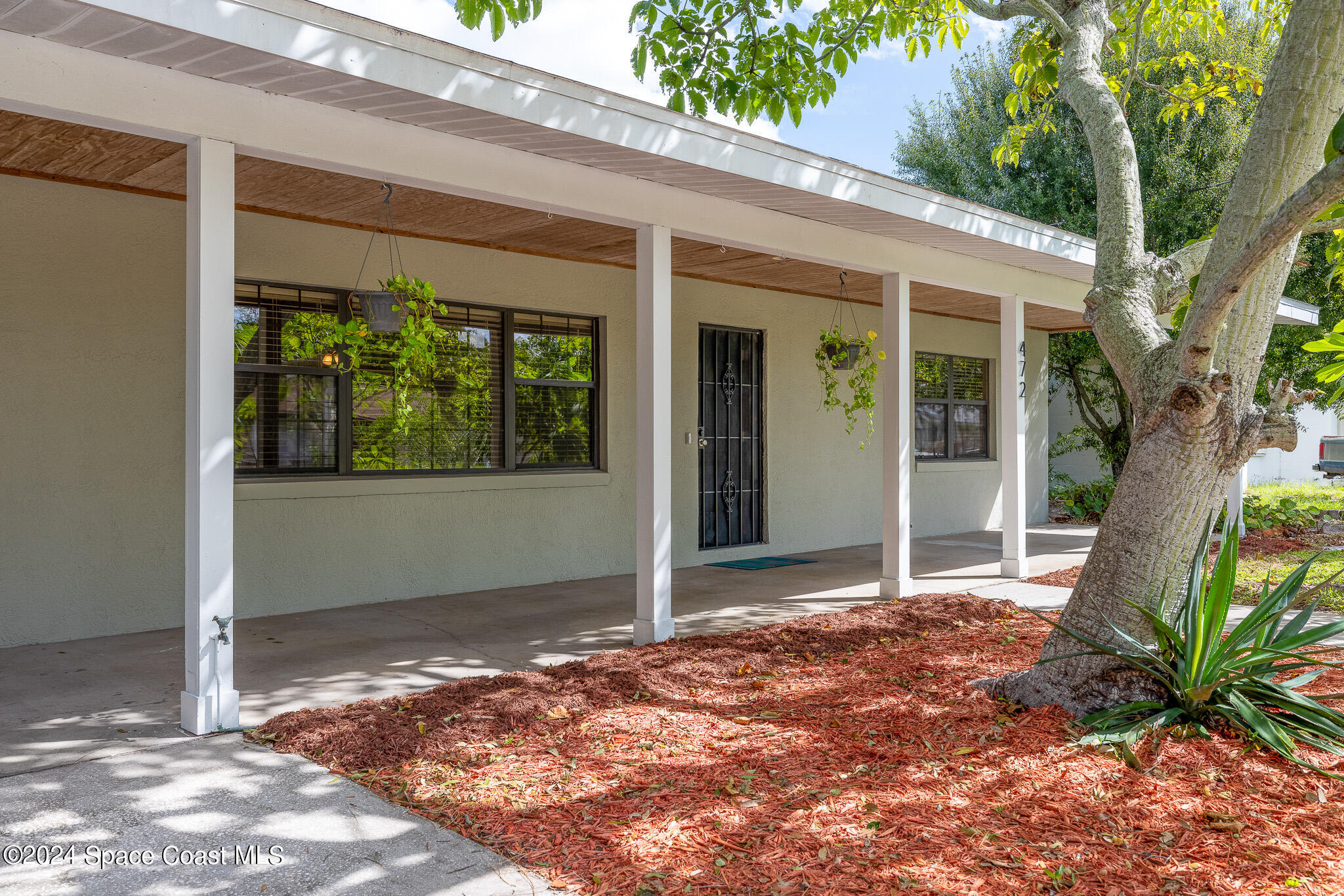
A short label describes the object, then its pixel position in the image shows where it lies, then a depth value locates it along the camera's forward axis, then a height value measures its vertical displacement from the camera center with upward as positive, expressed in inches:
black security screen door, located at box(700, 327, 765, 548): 344.8 +0.5
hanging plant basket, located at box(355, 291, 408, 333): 206.5 +29.1
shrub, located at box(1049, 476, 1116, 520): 530.0 -35.1
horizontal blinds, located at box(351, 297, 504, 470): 258.5 +9.4
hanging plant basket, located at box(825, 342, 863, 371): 313.7 +28.2
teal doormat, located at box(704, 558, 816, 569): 336.8 -46.4
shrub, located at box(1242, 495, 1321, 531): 446.6 -37.6
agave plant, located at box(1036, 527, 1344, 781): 132.6 -34.6
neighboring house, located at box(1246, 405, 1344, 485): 808.3 -18.8
